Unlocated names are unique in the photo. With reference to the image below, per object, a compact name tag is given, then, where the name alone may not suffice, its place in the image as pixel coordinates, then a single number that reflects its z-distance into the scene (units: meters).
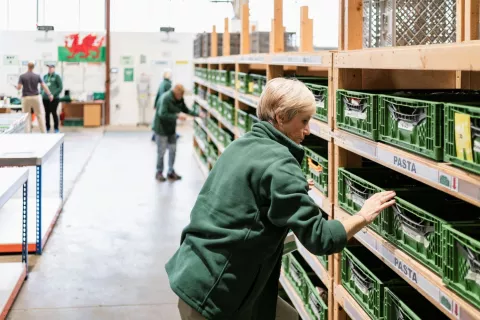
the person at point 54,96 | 15.70
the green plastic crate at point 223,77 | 8.07
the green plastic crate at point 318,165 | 3.51
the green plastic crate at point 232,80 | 7.54
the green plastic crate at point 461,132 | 1.91
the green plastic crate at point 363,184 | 2.89
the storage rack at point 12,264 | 4.34
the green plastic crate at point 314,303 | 3.47
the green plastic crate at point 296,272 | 3.92
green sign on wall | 18.16
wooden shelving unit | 1.98
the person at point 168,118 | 9.48
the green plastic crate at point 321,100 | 3.51
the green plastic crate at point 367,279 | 2.73
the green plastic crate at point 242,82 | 6.42
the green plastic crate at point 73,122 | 17.59
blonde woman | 2.21
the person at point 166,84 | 12.41
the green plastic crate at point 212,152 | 9.22
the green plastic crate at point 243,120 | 6.12
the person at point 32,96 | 14.01
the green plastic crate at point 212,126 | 9.16
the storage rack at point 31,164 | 5.23
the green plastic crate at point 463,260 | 1.94
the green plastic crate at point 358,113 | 2.75
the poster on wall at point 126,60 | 18.16
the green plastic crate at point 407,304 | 2.60
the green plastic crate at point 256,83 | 5.53
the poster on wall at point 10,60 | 17.75
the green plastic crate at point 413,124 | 2.19
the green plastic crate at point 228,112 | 7.34
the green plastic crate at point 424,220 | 2.25
